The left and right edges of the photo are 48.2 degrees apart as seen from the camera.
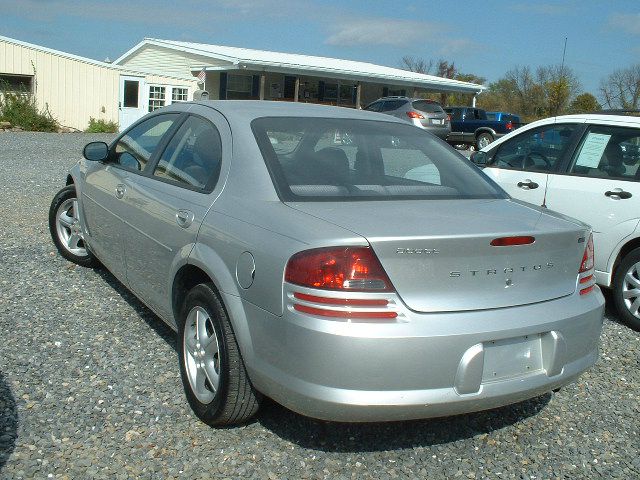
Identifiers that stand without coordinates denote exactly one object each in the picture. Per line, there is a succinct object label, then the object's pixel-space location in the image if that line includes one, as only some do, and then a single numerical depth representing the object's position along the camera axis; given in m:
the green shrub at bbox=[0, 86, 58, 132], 26.16
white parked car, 5.53
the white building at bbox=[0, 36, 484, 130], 27.08
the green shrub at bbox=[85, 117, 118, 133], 26.94
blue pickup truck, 26.92
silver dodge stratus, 2.79
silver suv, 23.56
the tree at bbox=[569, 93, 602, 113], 37.37
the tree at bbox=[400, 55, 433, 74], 68.75
